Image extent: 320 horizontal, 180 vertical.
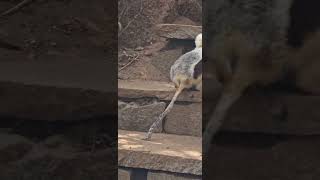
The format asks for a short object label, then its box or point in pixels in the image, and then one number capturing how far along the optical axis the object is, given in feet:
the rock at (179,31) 9.14
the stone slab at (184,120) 8.68
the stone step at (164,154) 8.21
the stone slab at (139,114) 8.82
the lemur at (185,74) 8.75
